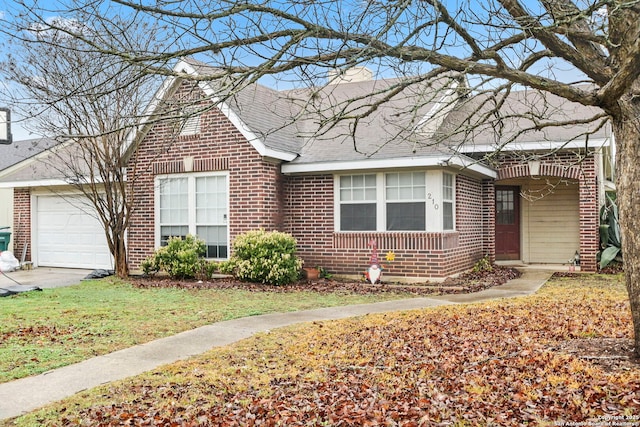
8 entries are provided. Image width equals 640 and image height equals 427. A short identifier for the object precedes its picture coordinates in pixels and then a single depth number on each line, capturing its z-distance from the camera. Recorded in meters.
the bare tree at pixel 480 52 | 4.96
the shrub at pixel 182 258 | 13.63
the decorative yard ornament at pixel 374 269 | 12.81
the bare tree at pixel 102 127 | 12.65
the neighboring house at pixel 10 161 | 20.50
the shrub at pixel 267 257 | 12.63
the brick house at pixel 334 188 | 13.12
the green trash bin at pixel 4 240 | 18.19
